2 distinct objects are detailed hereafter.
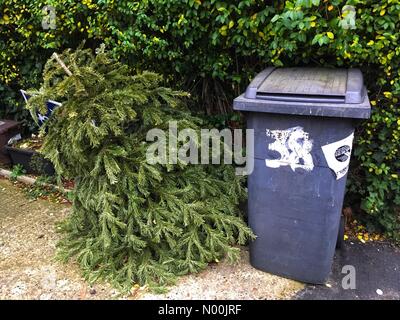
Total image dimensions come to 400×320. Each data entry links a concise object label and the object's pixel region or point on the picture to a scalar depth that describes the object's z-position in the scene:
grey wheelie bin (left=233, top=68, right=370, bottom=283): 2.15
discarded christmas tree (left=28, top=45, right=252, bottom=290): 2.58
